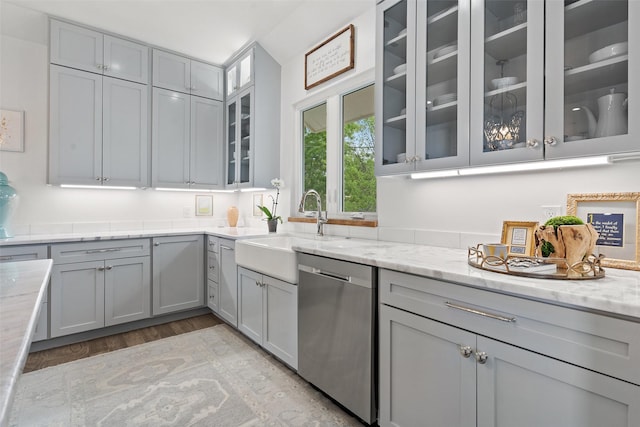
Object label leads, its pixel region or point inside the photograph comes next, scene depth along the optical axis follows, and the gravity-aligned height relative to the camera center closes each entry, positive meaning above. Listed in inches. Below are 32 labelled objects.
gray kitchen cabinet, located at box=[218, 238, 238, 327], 108.5 -25.3
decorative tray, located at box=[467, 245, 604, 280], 42.6 -7.6
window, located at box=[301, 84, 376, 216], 101.0 +21.1
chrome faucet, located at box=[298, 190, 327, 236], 104.1 -2.1
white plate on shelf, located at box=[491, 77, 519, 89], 54.7 +23.4
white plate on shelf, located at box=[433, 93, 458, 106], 63.1 +23.6
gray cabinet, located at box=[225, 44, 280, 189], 126.6 +38.7
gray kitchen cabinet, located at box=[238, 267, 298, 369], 81.4 -28.5
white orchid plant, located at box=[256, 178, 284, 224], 124.1 +4.2
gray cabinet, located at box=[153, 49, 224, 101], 131.0 +59.8
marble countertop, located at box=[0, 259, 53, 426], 17.2 -8.9
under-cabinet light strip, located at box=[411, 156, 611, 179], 50.9 +8.8
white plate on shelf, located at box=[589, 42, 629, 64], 44.1 +23.4
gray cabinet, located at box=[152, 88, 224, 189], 132.0 +31.6
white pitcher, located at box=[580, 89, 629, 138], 44.2 +14.2
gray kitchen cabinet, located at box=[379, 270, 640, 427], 34.5 -19.3
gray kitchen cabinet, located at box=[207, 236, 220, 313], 122.0 -23.9
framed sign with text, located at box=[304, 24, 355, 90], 98.0 +51.7
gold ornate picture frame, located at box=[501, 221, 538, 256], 56.2 -4.1
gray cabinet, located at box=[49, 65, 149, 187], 111.2 +30.6
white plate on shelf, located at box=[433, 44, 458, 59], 62.9 +33.2
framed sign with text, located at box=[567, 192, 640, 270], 49.3 -1.6
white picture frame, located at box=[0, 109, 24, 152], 111.0 +28.7
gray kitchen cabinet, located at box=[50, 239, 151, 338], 101.9 -25.1
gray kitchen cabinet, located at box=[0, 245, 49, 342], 94.2 -13.6
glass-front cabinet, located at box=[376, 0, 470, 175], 61.4 +27.9
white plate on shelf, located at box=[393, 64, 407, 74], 72.2 +33.6
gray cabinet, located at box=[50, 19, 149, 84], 110.4 +59.1
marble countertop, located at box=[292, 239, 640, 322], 34.3 -8.7
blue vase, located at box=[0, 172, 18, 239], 103.4 +3.0
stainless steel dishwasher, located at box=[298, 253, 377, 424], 60.5 -24.8
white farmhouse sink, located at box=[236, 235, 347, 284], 79.7 -12.2
